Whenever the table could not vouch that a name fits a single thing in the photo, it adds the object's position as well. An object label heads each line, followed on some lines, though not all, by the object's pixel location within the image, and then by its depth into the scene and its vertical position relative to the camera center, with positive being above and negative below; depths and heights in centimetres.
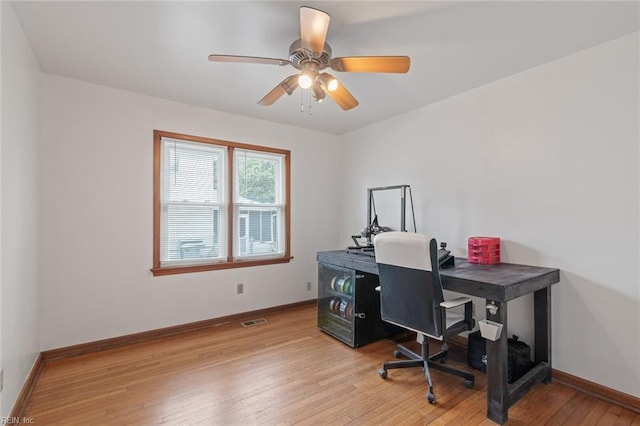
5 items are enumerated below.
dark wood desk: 189 -63
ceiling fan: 168 +96
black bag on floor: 226 -112
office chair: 205 -60
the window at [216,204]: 329 +10
